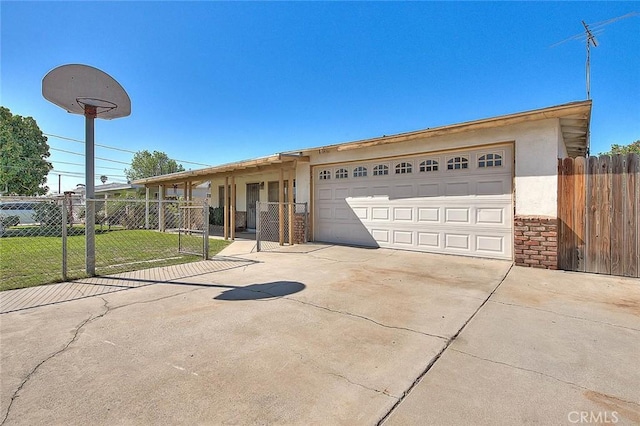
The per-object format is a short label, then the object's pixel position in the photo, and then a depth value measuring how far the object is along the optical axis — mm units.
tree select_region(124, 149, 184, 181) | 44156
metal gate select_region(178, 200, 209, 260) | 7188
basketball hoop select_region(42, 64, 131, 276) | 4969
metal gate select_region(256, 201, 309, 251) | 9734
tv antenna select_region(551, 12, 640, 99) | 8890
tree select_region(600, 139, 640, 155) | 25312
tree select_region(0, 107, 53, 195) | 19828
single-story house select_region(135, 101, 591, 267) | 6133
